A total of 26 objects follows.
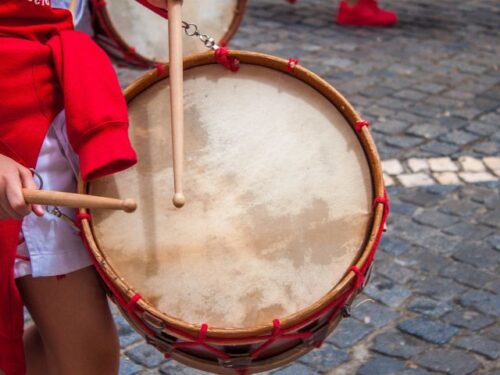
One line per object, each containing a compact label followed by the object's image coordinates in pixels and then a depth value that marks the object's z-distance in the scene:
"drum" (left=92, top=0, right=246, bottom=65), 3.38
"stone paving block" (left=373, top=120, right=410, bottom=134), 4.92
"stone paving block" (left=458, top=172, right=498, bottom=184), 4.36
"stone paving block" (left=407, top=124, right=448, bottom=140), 4.87
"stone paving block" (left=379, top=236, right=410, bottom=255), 3.75
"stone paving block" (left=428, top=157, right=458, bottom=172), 4.48
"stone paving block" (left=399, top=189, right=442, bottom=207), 4.16
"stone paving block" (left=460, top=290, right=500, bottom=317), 3.31
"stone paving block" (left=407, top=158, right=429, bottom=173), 4.49
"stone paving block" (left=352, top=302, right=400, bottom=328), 3.28
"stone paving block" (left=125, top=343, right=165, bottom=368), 3.07
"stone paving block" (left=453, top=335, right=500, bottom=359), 3.04
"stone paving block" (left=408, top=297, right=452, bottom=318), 3.31
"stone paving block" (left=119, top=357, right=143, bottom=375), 3.01
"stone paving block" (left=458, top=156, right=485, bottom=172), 4.47
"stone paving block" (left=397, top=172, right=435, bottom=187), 4.34
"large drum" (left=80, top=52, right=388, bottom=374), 1.99
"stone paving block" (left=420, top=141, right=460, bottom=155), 4.66
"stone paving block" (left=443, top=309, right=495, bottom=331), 3.22
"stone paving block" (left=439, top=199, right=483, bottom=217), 4.05
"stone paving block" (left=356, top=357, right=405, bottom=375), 2.97
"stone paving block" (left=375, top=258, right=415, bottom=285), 3.55
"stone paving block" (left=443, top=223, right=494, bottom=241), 3.84
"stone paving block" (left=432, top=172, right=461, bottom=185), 4.35
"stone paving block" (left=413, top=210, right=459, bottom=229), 3.96
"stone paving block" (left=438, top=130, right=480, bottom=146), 4.79
